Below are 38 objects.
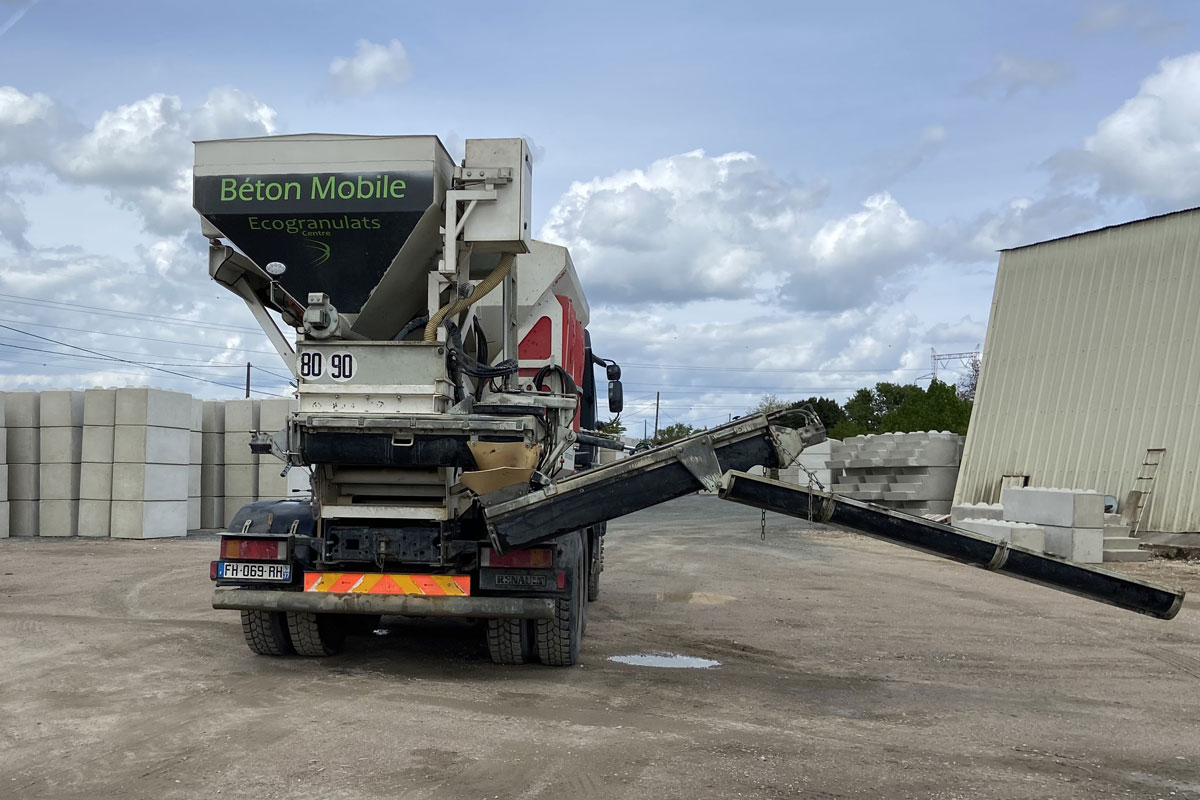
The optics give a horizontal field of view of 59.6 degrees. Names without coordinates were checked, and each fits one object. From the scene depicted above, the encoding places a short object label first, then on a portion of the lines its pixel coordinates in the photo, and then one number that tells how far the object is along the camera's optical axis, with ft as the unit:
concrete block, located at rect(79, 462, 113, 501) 64.59
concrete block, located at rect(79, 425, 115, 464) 64.39
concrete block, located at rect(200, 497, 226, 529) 74.54
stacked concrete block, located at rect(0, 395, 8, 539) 63.52
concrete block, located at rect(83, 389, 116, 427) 64.59
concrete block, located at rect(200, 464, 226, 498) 74.28
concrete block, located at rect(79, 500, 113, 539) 64.64
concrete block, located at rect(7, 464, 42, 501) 65.51
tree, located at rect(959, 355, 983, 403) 214.28
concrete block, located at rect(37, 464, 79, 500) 65.00
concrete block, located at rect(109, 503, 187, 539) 63.93
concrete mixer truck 22.41
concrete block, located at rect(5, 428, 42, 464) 65.62
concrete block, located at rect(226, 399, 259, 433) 73.10
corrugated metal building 68.08
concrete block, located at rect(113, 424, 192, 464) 63.82
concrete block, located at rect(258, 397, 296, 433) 71.56
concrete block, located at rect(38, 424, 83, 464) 64.85
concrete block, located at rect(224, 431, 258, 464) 73.10
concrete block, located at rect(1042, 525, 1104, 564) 58.39
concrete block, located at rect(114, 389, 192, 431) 63.98
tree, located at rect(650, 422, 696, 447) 227.40
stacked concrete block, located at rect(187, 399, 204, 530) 71.05
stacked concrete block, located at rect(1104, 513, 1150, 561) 61.31
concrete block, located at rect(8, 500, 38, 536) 65.31
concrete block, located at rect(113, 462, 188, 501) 64.13
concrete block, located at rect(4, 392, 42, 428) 65.87
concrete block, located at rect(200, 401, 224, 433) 73.41
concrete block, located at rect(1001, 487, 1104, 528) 58.44
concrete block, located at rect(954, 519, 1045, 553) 58.95
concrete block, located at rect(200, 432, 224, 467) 73.41
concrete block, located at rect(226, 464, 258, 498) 73.51
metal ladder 68.13
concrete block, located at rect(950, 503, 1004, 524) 67.97
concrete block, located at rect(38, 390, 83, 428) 65.00
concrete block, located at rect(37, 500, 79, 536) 64.95
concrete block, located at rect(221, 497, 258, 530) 74.08
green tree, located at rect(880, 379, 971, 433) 160.25
